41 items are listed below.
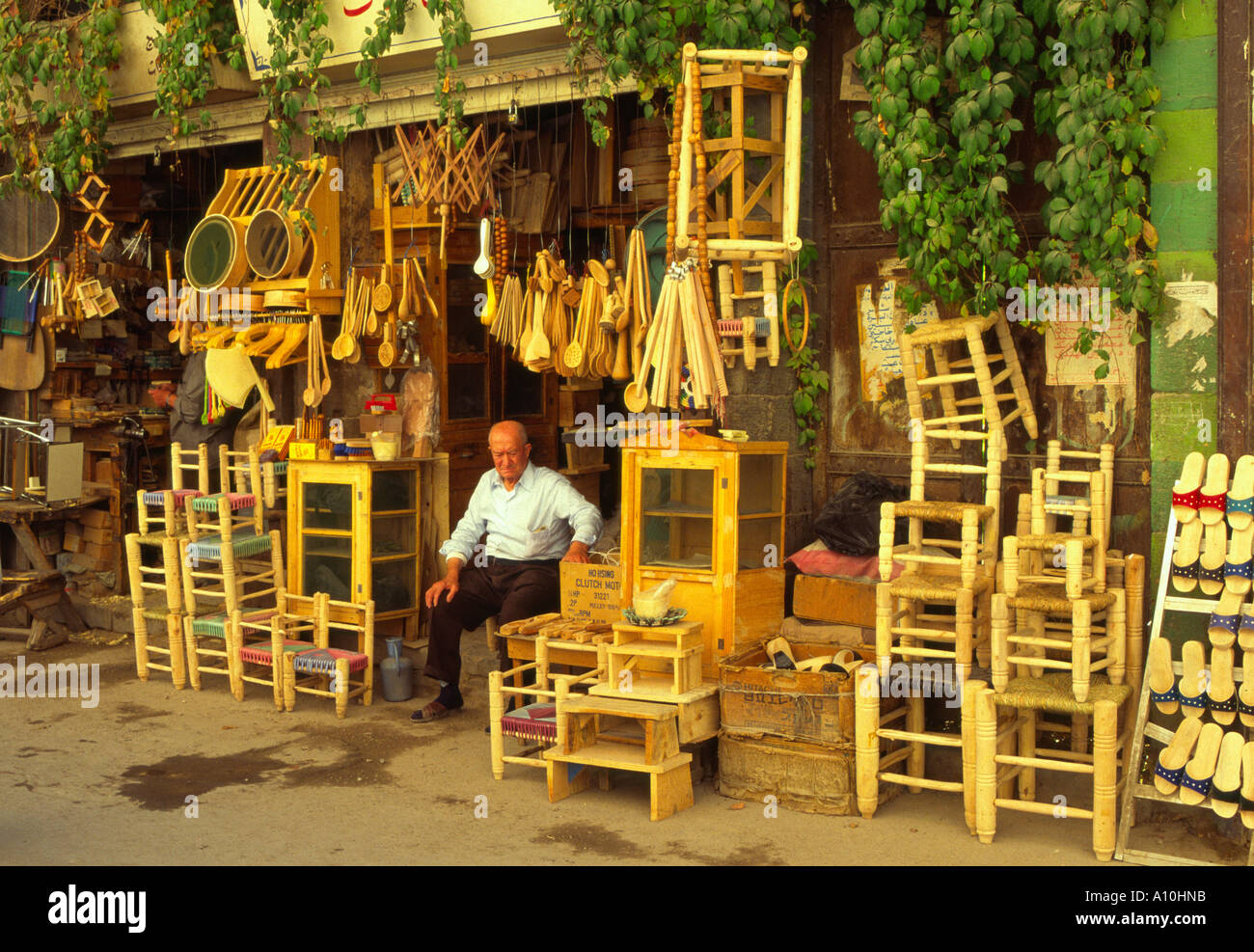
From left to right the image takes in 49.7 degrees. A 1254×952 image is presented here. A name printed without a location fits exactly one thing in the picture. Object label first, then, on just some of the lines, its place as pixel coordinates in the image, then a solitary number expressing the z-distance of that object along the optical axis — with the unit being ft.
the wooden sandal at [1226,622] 16.80
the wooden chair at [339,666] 24.94
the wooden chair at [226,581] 26.86
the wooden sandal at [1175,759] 16.89
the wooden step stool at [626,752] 19.06
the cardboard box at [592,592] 22.62
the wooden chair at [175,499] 27.94
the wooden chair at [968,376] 20.81
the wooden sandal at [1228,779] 16.62
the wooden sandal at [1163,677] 17.35
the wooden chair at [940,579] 18.85
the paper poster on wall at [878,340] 23.13
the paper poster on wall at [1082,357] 20.63
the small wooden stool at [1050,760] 16.93
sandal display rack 16.85
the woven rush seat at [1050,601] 17.89
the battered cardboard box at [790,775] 19.08
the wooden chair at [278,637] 25.55
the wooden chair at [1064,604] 17.48
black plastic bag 22.27
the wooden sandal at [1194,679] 17.16
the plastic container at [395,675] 26.04
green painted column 18.72
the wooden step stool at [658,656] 20.06
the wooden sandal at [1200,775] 16.72
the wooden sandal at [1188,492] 17.53
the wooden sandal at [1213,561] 17.19
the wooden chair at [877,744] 18.13
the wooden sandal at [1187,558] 17.39
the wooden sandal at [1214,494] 17.34
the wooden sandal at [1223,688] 16.93
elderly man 24.44
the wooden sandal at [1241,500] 16.93
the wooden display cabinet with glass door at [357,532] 27.35
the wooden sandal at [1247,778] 16.46
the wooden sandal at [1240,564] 16.89
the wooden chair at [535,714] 20.53
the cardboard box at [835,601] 21.86
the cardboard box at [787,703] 19.04
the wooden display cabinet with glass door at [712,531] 21.39
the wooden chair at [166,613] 27.45
